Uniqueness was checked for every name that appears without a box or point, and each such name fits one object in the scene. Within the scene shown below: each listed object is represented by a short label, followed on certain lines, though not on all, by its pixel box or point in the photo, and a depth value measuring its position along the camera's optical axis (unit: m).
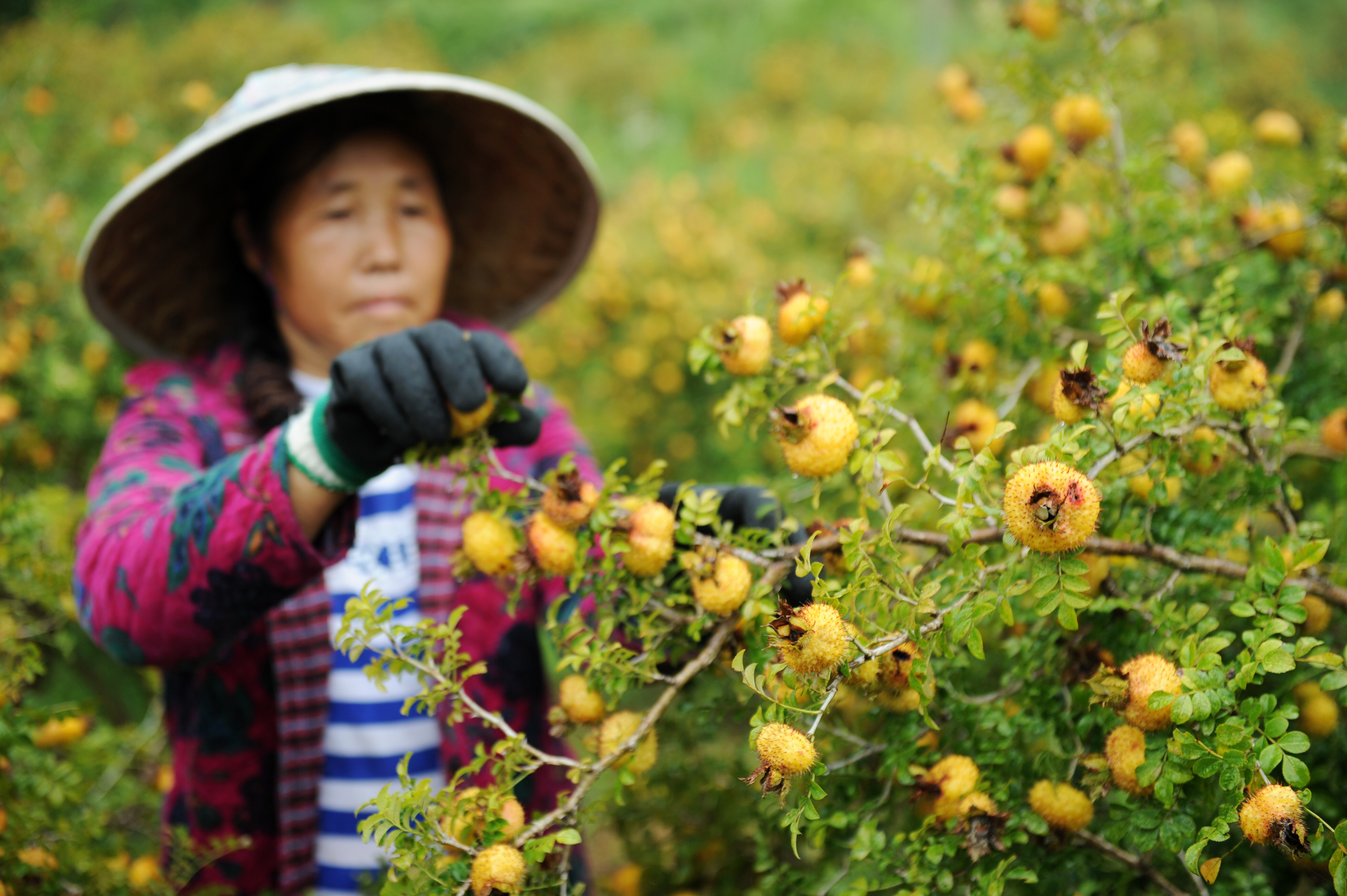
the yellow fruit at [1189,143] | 1.65
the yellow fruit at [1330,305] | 1.24
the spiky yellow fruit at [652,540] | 0.87
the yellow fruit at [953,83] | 1.81
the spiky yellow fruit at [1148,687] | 0.76
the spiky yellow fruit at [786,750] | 0.71
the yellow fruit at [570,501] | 0.89
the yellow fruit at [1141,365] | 0.80
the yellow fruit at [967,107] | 1.80
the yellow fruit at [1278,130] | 1.81
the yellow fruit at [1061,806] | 0.86
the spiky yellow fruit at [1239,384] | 0.82
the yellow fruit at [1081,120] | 1.27
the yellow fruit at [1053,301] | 1.26
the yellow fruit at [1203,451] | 0.87
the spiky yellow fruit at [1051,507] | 0.70
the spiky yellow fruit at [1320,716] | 1.01
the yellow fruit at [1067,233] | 1.37
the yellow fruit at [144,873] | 1.26
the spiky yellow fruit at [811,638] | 0.71
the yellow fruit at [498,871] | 0.77
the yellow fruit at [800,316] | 0.95
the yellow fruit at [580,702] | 0.91
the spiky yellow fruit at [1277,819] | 0.69
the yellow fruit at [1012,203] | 1.37
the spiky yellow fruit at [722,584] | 0.83
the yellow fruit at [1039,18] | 1.40
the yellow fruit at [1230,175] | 1.39
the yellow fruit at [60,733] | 1.38
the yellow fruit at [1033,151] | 1.34
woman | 1.02
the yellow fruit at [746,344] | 0.93
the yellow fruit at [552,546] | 0.90
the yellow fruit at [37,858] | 1.09
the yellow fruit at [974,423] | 1.12
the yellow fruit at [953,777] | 0.87
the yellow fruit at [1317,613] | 0.95
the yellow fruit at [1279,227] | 1.24
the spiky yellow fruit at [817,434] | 0.84
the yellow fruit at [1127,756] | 0.81
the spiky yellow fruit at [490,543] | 0.93
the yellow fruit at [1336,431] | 1.07
